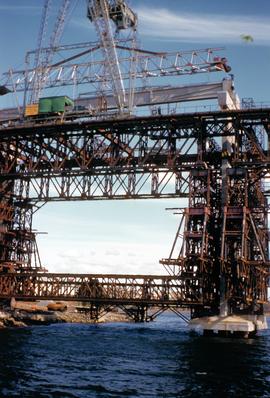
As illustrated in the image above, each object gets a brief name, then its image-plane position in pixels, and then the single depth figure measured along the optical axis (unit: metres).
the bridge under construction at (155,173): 46.31
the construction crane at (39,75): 66.31
